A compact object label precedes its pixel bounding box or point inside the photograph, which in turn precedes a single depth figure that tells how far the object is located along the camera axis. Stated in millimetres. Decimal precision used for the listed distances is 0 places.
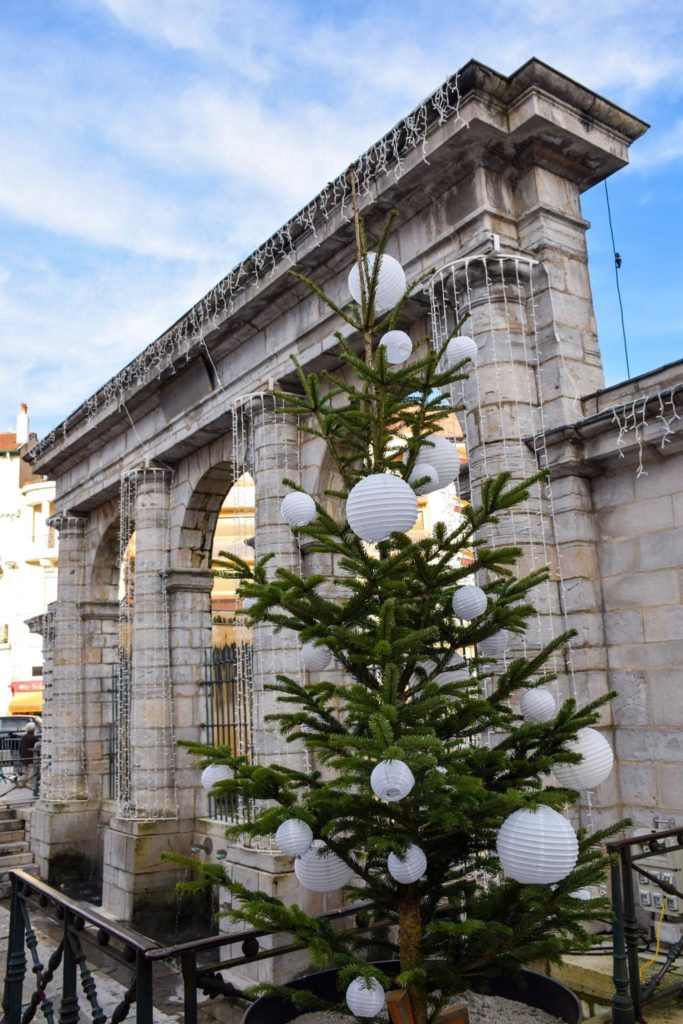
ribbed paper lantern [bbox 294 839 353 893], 3375
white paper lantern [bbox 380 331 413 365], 4090
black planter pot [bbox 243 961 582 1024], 3277
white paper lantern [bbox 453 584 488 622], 3434
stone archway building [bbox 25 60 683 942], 6051
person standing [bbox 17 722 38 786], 17594
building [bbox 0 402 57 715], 29844
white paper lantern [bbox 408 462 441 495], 3760
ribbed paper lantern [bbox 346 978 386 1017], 2883
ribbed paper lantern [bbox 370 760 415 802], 2754
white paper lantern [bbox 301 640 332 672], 3596
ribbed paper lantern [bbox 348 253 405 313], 4223
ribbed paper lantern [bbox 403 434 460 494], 3852
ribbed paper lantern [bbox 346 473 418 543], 3264
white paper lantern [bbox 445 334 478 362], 4527
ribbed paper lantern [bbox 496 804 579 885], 2809
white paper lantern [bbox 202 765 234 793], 3732
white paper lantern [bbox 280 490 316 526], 3853
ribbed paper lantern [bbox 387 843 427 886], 2992
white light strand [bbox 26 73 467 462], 6648
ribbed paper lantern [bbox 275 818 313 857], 3129
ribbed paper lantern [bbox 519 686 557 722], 3689
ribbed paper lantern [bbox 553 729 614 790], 3518
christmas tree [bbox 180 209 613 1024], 2906
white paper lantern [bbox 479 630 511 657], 3703
